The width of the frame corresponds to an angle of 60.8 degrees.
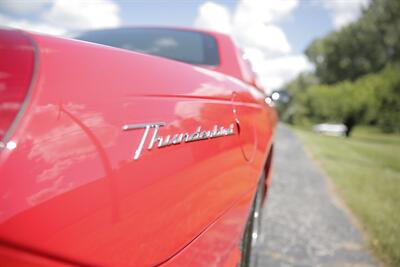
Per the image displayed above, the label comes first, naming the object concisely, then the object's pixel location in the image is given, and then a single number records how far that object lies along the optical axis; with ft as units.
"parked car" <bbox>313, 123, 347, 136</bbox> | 151.64
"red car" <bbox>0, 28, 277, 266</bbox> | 2.06
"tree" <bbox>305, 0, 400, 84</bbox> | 167.73
